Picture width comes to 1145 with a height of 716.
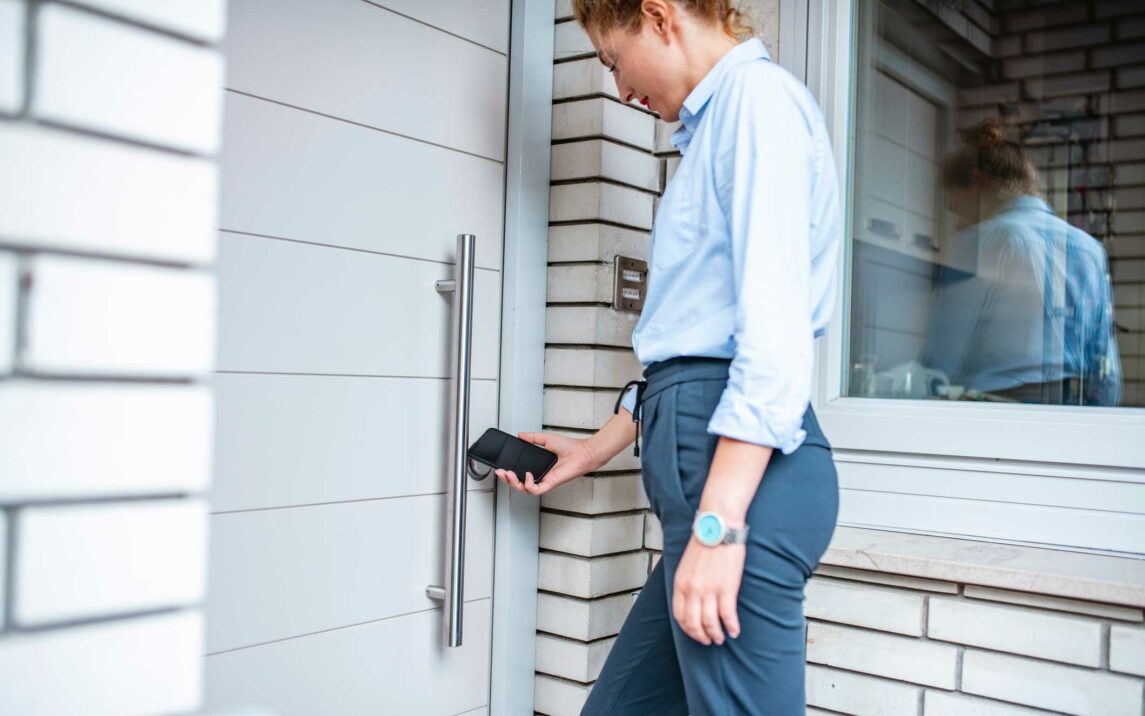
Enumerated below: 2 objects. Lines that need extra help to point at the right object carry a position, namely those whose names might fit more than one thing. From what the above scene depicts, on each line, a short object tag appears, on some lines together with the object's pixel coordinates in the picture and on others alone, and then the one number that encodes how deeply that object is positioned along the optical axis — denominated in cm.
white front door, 157
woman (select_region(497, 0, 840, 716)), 115
